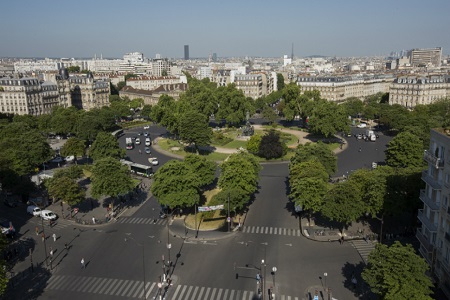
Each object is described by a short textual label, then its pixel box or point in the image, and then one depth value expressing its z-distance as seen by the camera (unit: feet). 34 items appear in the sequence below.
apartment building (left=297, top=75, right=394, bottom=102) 611.88
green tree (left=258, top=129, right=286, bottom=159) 307.17
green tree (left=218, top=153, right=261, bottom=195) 200.64
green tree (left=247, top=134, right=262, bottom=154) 322.03
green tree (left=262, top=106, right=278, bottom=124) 454.40
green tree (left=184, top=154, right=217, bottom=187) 222.69
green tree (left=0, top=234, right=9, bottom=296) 123.87
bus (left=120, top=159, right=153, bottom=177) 271.08
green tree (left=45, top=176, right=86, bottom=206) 199.82
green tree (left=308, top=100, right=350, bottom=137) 362.12
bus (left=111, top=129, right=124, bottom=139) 414.41
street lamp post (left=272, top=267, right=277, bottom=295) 142.14
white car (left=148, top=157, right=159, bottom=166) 302.45
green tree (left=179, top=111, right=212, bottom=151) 324.80
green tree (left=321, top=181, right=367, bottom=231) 170.91
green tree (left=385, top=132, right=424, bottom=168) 251.60
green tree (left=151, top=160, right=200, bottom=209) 187.73
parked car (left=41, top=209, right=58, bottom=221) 198.39
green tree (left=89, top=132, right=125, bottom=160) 270.87
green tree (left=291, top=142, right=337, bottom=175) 239.40
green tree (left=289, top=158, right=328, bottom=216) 181.98
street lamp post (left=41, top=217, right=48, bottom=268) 157.52
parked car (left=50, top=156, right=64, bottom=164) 306.96
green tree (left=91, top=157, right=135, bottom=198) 203.51
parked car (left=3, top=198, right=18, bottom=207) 219.41
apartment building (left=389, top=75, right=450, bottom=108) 517.14
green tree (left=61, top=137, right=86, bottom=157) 290.97
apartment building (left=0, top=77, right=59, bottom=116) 462.60
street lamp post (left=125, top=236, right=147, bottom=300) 133.92
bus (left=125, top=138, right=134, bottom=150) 365.30
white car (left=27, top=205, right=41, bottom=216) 204.03
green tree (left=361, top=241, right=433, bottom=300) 108.99
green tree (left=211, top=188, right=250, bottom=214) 187.93
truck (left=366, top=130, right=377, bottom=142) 377.50
